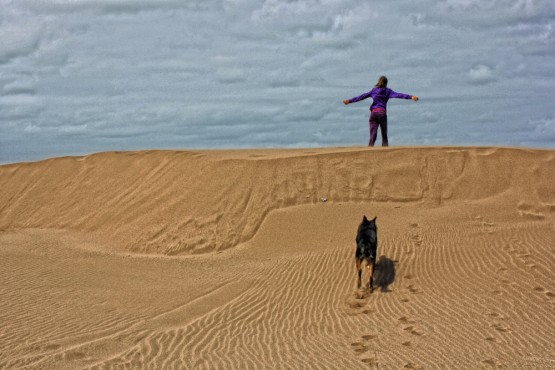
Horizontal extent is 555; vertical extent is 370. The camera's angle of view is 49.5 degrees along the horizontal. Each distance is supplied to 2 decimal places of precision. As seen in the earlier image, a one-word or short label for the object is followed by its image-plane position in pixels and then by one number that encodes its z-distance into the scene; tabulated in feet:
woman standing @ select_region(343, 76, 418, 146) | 58.34
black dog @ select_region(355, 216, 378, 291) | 39.50
